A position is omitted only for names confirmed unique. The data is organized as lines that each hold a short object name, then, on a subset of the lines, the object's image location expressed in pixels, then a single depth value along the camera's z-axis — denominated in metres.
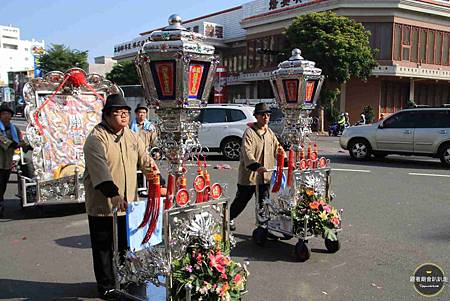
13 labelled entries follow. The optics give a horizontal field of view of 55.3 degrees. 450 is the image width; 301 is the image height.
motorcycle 25.55
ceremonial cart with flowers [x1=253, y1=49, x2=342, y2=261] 4.91
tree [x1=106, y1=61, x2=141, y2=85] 42.72
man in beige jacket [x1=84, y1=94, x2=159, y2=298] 3.42
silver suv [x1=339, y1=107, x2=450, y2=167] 12.07
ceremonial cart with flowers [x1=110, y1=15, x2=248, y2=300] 3.20
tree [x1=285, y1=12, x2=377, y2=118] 23.91
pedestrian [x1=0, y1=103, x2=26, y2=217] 6.64
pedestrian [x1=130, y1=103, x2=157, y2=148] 7.47
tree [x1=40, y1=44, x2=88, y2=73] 42.88
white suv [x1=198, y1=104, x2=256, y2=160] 13.24
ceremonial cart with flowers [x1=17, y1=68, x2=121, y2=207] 6.81
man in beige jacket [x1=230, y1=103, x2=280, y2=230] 5.02
